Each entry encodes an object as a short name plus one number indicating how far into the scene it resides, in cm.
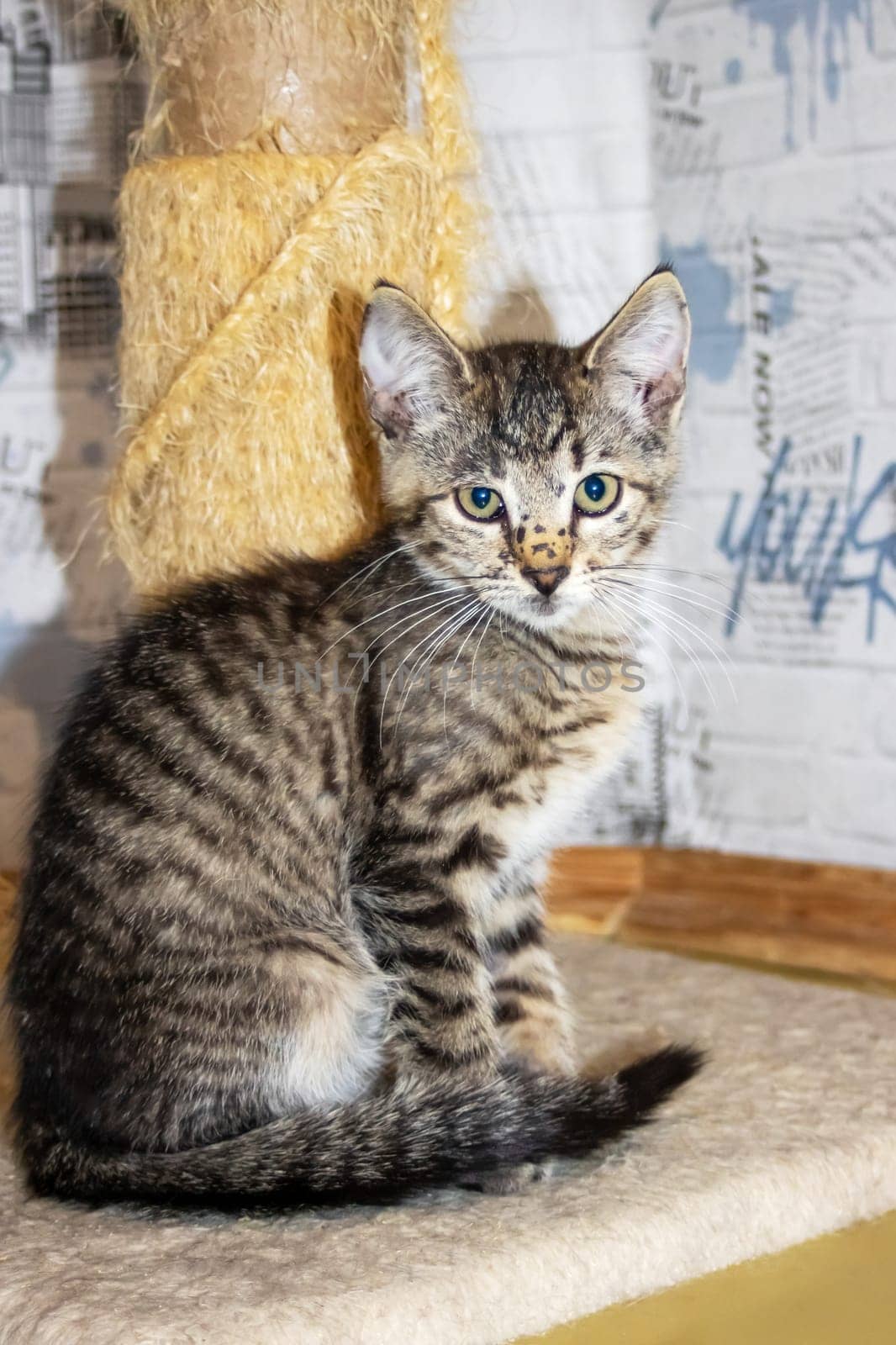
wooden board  85
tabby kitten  65
